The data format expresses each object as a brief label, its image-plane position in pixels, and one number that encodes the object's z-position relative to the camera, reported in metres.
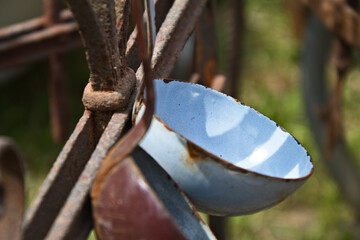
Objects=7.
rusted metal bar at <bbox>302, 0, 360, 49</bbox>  1.00
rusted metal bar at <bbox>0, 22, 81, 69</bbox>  0.98
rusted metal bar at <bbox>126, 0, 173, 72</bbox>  0.67
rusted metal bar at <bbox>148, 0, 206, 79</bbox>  0.68
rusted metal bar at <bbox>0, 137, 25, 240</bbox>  0.56
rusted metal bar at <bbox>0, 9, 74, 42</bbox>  0.98
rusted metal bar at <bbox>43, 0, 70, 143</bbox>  1.02
